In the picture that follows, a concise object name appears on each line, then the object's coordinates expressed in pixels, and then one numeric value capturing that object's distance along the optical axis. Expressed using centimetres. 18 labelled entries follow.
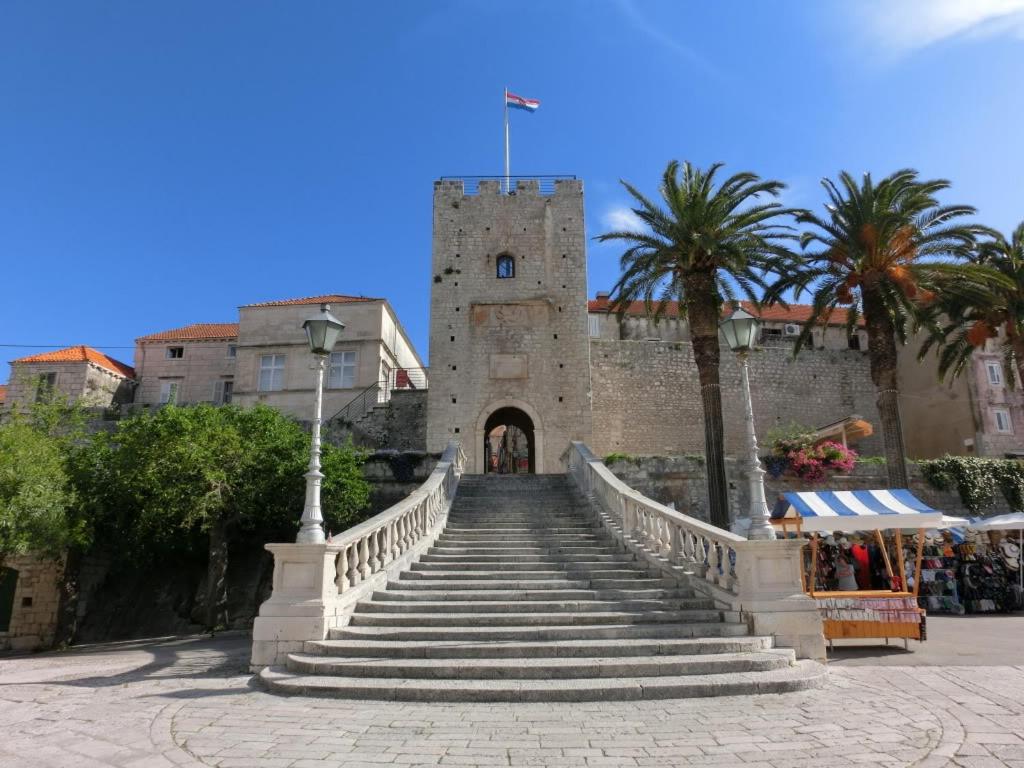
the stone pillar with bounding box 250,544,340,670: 722
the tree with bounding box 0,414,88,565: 1323
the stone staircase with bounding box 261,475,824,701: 608
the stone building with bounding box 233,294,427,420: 2806
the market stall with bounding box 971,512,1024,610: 1316
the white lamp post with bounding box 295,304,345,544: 767
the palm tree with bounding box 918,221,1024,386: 1895
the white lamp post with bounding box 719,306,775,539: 795
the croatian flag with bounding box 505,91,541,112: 2509
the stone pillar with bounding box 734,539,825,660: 721
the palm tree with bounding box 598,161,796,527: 1581
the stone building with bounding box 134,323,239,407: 3316
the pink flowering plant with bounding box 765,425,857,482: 1969
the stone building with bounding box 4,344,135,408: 3108
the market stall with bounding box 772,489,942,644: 852
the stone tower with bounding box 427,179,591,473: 2295
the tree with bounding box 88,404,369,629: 1398
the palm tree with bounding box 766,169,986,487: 1661
